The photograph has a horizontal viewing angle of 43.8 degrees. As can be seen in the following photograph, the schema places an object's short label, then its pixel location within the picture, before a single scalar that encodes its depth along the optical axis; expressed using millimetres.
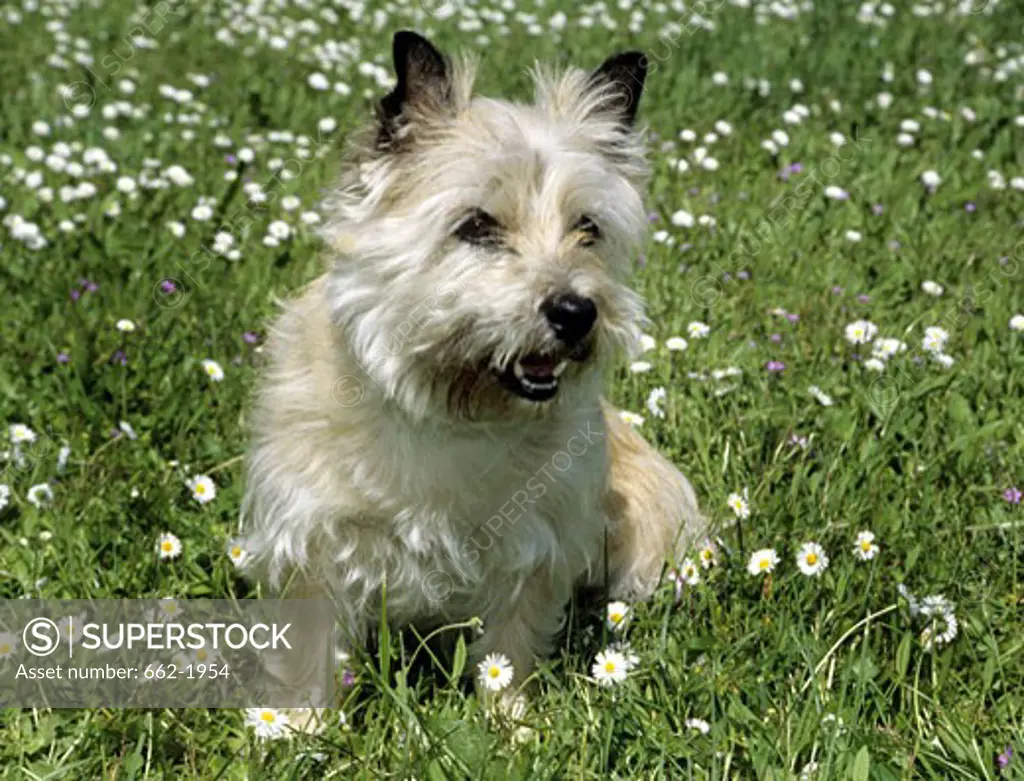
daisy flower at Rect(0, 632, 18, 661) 3018
